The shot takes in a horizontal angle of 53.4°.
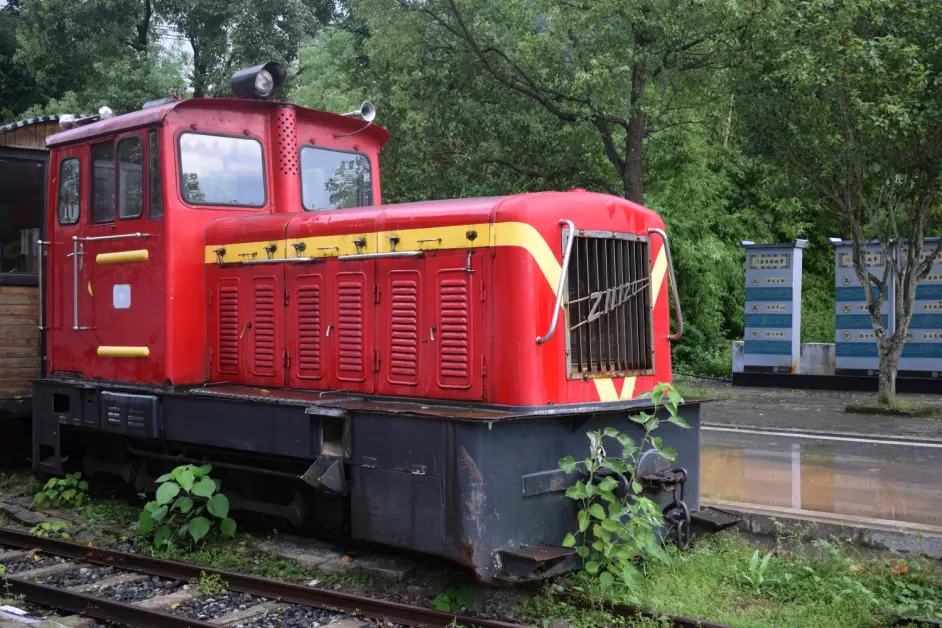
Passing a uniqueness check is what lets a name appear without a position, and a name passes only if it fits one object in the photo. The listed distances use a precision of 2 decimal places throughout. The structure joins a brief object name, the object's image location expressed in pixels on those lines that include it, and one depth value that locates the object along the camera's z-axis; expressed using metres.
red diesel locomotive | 5.52
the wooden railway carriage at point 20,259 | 9.02
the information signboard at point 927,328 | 15.34
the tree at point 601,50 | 13.56
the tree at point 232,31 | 24.89
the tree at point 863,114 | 12.25
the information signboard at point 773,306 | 16.91
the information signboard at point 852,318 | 16.11
